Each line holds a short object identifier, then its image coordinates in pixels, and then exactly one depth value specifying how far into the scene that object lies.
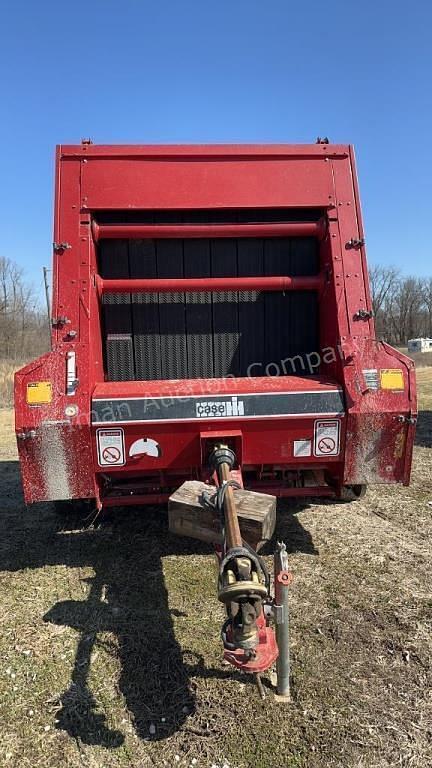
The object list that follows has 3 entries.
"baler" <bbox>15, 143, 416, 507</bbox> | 3.30
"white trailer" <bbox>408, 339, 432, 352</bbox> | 48.25
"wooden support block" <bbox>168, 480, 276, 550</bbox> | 2.27
